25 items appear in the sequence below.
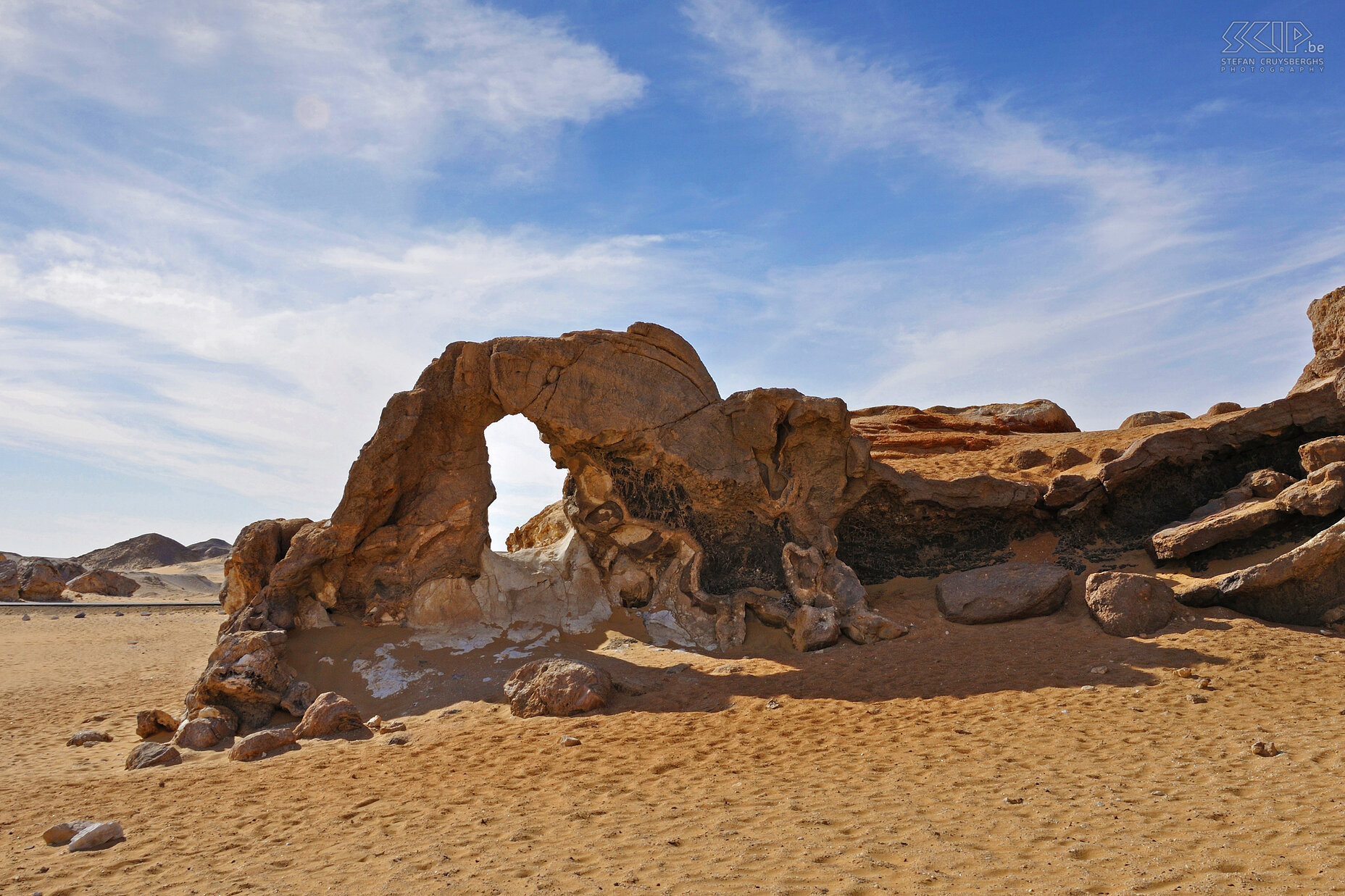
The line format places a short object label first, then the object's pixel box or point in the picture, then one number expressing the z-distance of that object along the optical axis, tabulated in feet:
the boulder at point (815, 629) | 36.29
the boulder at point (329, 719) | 28.76
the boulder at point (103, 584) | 101.45
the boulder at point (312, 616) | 36.58
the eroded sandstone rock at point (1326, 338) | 42.47
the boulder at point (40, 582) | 95.04
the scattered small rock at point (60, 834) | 19.36
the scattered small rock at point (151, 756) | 26.84
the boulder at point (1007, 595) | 36.01
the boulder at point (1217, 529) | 35.42
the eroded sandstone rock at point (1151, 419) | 72.43
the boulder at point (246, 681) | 31.37
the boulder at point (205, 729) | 28.81
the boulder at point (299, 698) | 31.58
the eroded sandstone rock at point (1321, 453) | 34.91
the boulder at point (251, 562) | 37.27
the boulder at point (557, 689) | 28.89
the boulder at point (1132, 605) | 32.94
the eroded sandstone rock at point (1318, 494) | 33.50
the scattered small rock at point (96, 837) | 18.70
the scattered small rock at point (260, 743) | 26.91
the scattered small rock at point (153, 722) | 30.99
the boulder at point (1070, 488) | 41.50
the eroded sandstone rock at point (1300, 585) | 31.76
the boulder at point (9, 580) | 94.58
